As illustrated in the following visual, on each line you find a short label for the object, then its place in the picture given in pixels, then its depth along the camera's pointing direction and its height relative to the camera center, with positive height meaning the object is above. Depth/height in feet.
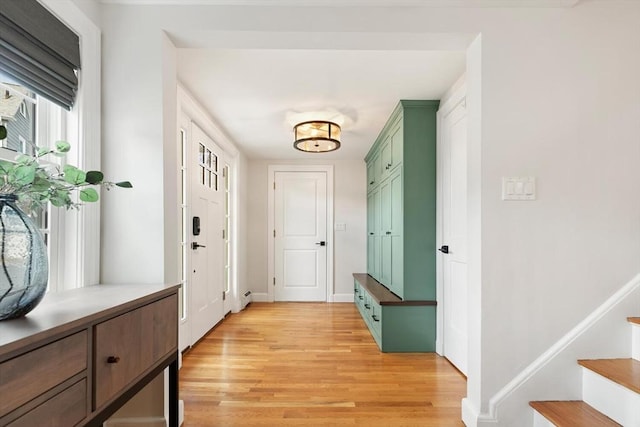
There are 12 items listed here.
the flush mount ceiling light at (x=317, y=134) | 10.63 +2.39
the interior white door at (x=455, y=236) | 8.18 -0.60
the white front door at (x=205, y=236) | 10.19 -0.83
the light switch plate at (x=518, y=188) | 5.67 +0.39
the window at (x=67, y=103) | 4.26 +1.51
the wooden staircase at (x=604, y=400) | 4.71 -2.70
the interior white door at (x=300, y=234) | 17.10 -1.12
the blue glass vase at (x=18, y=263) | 2.99 -0.47
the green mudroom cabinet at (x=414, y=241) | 9.64 -0.83
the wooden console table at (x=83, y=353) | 2.54 -1.31
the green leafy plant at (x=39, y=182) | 3.12 +0.27
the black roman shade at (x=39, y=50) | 3.92 +1.99
